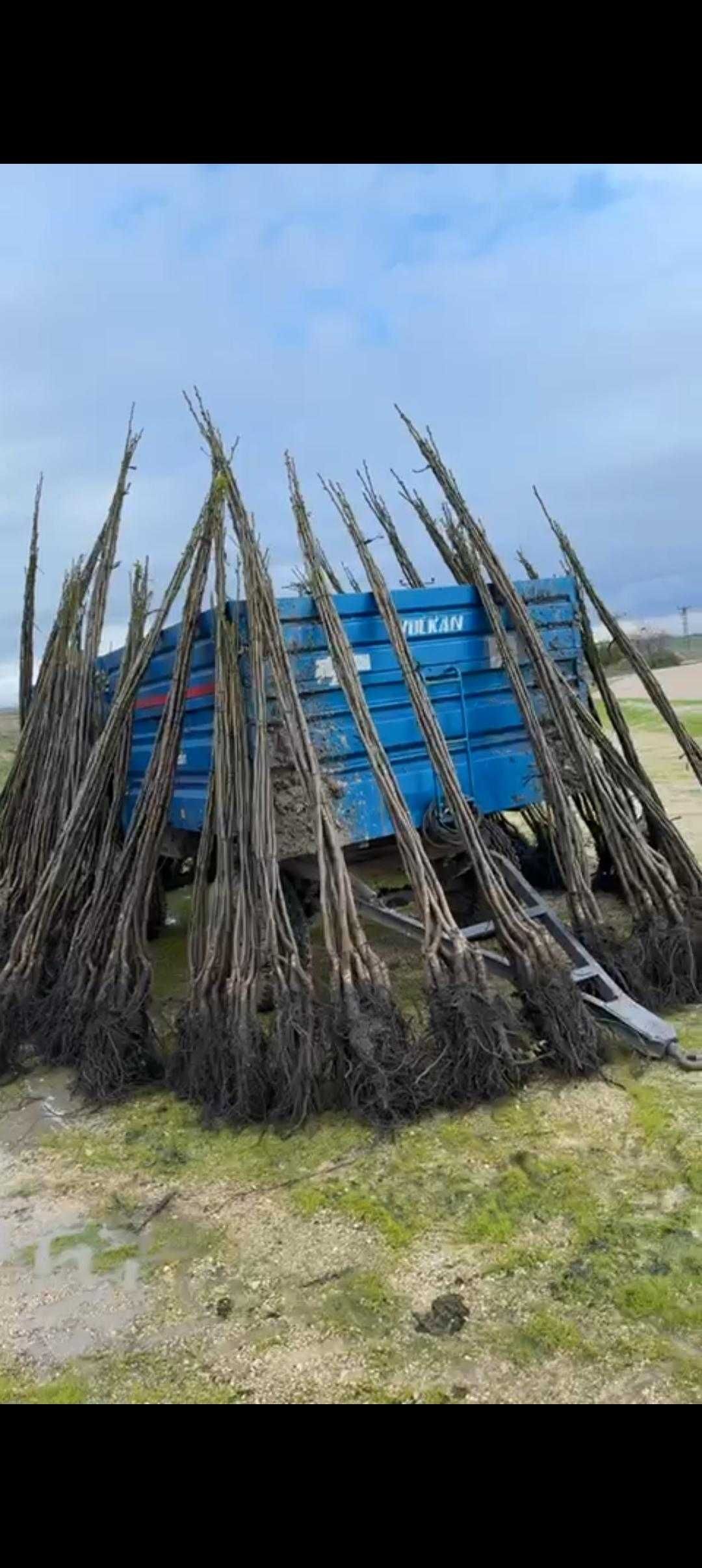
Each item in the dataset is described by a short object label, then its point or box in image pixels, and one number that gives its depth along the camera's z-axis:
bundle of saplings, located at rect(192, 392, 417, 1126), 3.47
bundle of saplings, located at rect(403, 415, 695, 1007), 4.34
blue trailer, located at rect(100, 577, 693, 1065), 4.51
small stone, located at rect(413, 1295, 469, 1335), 2.37
